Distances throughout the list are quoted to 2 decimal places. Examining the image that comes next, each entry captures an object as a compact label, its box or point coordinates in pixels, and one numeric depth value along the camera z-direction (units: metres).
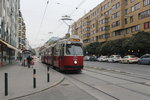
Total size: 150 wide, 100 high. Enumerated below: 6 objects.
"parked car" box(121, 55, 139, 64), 38.97
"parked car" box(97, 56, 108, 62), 52.56
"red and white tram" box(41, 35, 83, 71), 17.38
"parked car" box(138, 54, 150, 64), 33.22
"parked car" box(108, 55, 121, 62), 45.72
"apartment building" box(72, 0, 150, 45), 52.97
